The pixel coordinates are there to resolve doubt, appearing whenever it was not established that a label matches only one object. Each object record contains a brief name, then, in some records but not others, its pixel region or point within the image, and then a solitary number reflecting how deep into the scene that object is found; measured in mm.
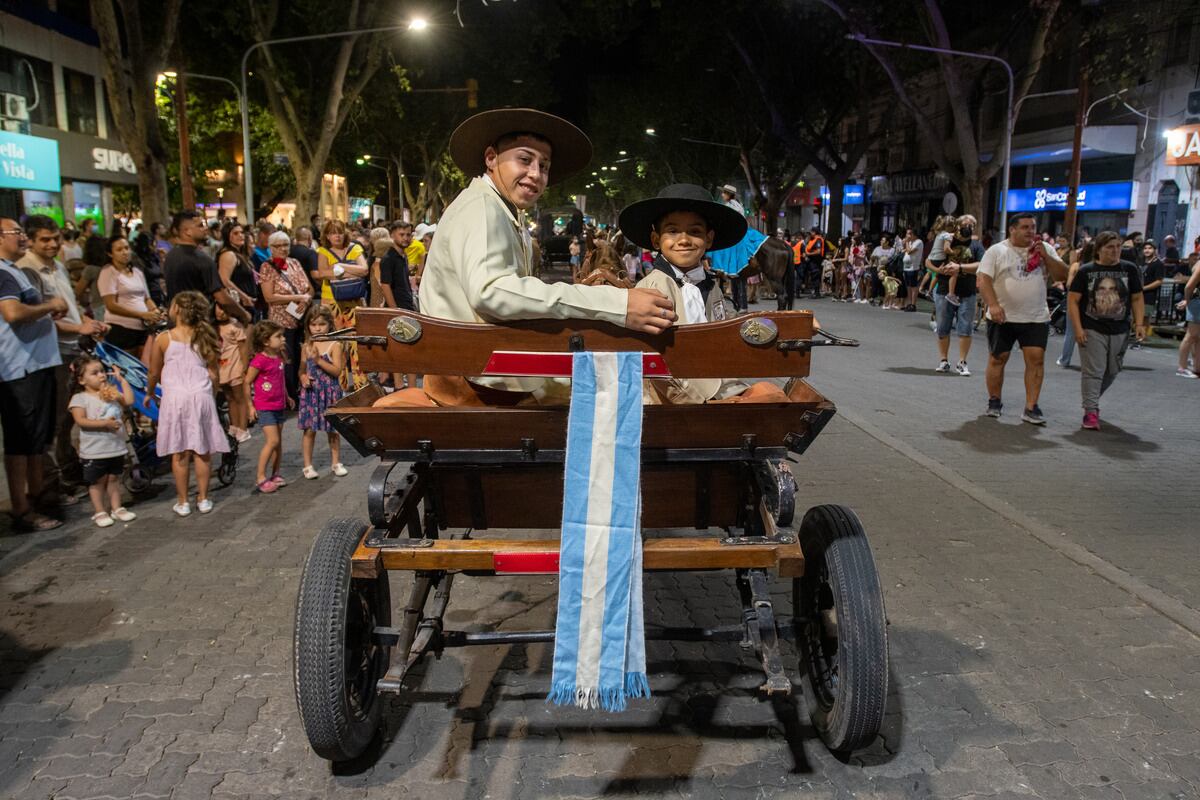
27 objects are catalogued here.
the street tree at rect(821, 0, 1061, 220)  22438
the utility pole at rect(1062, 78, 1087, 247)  21641
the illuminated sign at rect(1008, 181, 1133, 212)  27531
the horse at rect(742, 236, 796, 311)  16469
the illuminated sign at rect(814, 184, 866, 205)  48719
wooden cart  2846
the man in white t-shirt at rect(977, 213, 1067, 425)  8781
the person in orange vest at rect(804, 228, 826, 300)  27984
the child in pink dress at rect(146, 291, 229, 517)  6344
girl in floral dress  7273
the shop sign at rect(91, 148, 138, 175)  29562
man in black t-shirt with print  8539
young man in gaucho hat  2775
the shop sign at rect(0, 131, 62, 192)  22281
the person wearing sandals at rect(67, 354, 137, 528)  6035
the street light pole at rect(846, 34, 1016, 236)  21506
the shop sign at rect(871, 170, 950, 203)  38406
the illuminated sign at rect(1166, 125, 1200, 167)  19781
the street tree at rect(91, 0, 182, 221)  14062
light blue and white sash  2832
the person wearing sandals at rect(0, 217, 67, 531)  5859
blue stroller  6934
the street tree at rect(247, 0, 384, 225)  21031
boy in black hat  3672
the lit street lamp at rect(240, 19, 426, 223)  19562
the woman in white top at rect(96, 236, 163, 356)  8492
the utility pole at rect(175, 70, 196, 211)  19719
